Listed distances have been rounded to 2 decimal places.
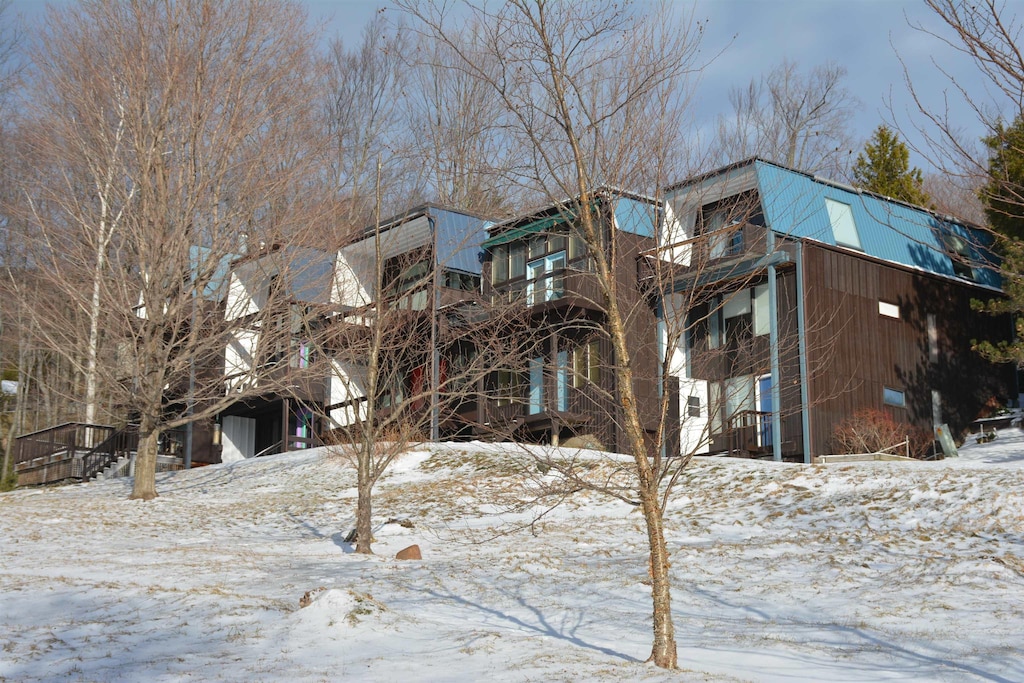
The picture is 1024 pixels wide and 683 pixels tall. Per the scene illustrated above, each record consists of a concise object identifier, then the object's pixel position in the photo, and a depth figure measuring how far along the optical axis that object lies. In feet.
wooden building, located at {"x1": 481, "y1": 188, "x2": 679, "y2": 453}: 88.84
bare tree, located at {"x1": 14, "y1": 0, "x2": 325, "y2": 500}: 77.30
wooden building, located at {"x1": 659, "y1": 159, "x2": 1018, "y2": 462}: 84.53
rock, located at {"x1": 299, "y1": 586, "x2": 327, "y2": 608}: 40.11
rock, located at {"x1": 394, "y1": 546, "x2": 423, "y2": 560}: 55.98
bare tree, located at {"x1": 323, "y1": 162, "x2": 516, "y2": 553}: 79.66
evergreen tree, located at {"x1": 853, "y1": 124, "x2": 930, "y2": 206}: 127.95
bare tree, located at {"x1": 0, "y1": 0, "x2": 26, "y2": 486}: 129.20
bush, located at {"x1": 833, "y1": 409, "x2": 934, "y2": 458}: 82.74
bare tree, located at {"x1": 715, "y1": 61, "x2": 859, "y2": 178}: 173.27
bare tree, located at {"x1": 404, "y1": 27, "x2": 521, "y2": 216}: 137.18
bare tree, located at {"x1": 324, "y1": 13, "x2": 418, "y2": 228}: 156.25
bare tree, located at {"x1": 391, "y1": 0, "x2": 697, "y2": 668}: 33.12
